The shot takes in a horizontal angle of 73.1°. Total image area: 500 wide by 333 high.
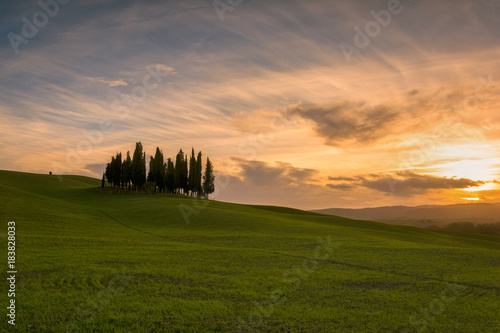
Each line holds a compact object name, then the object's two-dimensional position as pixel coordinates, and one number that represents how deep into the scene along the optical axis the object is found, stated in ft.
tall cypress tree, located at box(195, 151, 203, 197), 319.06
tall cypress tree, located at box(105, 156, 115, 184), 315.97
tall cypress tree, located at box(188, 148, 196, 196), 316.19
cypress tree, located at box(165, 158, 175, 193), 308.81
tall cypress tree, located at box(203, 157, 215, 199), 334.05
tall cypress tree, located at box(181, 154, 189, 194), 316.60
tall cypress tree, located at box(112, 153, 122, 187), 311.68
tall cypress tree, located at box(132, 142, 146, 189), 295.89
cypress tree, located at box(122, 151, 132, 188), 302.04
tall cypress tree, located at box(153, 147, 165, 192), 305.26
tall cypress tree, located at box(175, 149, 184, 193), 312.29
